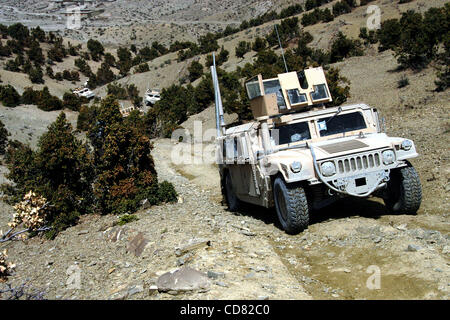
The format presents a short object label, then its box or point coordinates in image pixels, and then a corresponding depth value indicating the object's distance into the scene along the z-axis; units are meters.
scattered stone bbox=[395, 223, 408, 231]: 7.52
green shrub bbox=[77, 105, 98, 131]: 39.17
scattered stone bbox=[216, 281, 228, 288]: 5.60
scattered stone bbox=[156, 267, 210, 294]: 5.54
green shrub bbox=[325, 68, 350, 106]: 24.38
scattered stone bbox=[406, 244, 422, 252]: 6.40
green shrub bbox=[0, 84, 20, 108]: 43.72
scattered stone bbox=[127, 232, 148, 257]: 8.82
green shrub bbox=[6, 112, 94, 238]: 13.90
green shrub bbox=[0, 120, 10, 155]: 30.56
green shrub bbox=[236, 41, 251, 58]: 56.25
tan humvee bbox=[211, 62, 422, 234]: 7.93
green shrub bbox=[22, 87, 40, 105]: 47.51
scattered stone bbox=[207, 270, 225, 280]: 5.95
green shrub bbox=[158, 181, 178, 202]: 14.19
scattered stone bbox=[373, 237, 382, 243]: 7.09
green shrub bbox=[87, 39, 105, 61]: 81.18
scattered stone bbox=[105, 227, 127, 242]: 10.70
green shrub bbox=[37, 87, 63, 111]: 46.84
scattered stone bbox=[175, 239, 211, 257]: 7.52
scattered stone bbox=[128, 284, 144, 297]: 5.93
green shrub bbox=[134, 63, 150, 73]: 69.19
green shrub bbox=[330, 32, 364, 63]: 38.72
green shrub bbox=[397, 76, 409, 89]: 23.69
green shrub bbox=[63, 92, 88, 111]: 50.61
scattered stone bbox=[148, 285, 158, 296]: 5.69
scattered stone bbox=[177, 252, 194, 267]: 6.92
